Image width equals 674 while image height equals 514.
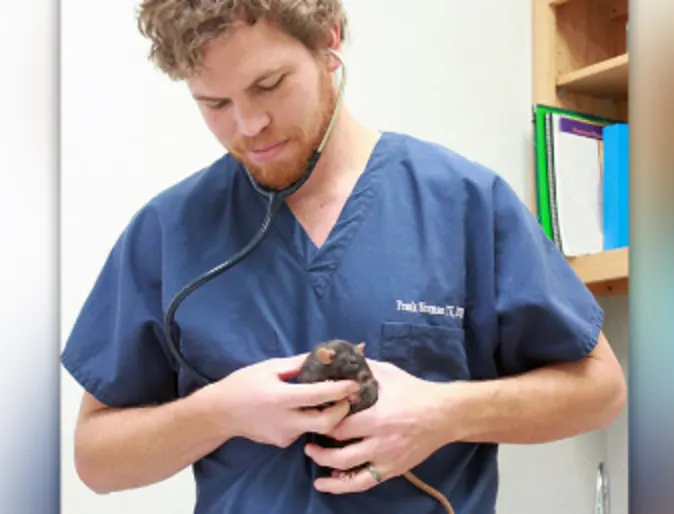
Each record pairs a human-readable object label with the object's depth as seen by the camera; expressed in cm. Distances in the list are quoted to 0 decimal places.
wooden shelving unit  192
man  85
